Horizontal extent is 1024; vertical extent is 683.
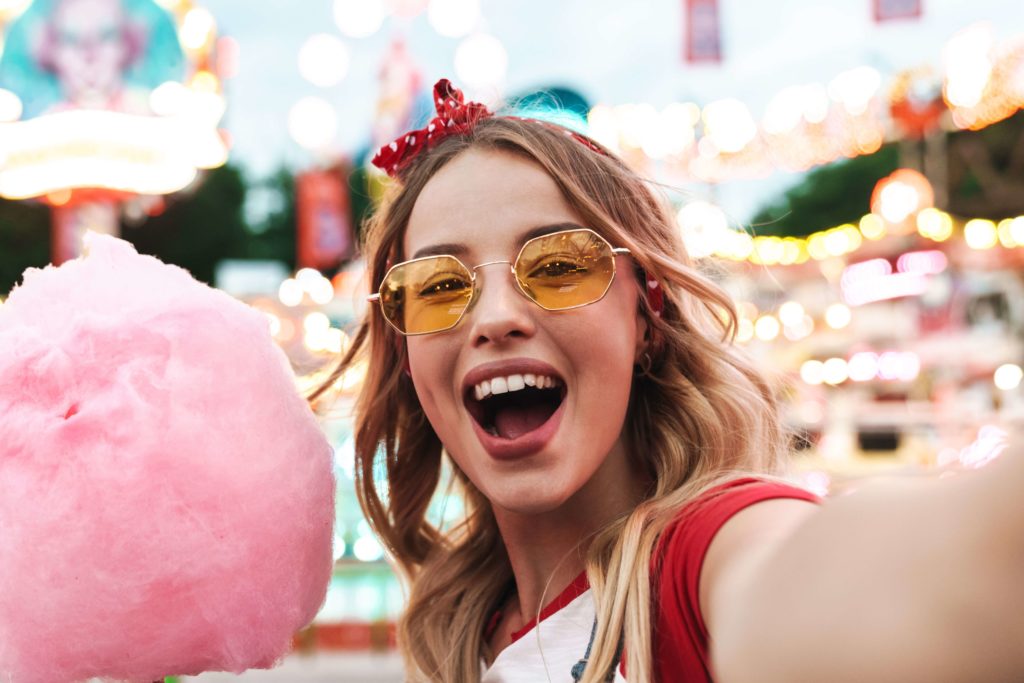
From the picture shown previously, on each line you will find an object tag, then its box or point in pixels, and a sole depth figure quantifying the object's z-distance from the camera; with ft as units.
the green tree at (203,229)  96.84
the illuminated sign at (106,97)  32.63
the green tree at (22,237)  86.69
